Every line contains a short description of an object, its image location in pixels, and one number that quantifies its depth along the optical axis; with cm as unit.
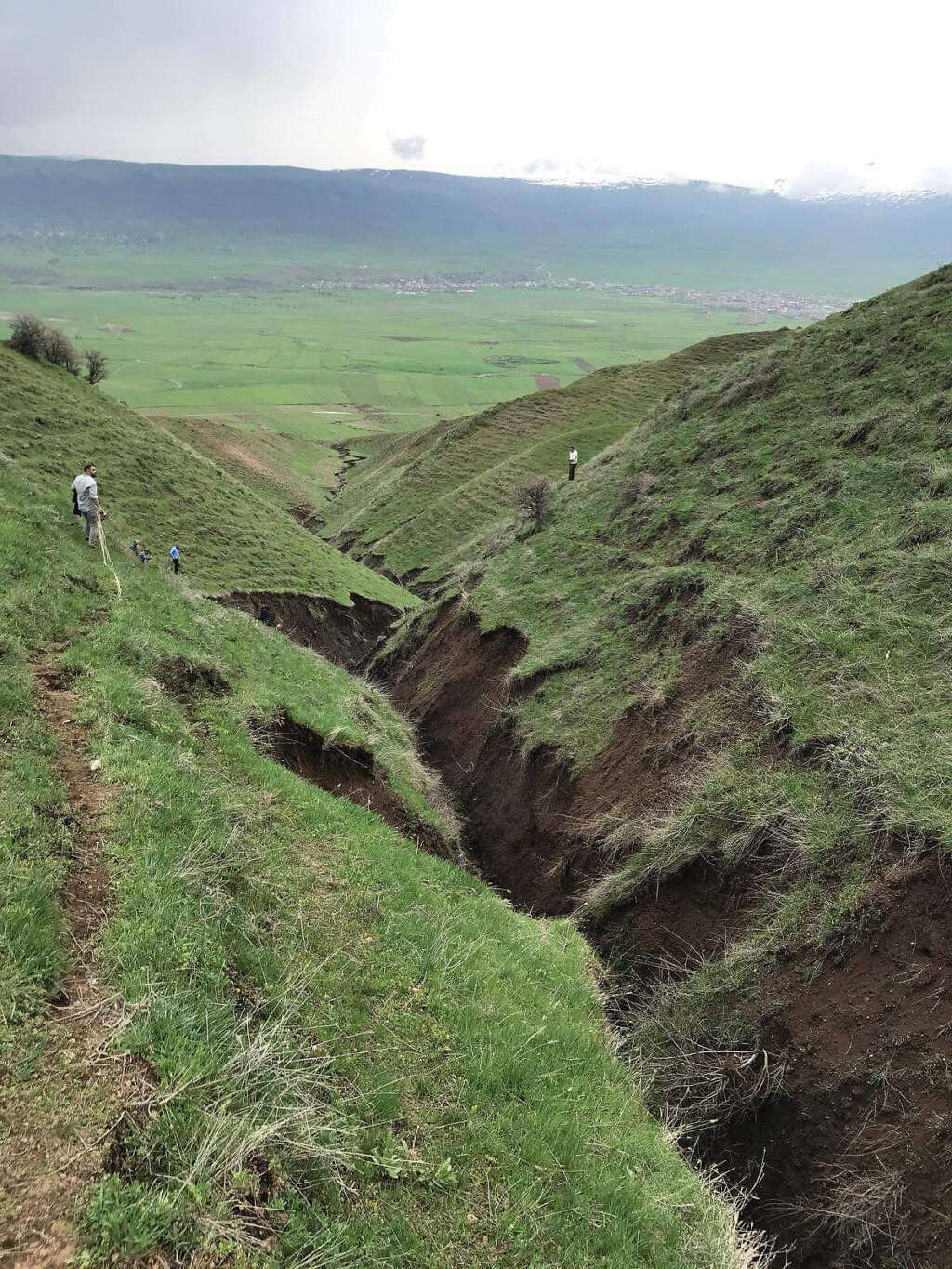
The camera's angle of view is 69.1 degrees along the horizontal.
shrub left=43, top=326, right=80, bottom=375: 4100
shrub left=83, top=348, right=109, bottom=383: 4369
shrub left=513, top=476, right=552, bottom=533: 2900
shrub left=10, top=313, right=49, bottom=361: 3978
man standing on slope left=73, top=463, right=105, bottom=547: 1453
